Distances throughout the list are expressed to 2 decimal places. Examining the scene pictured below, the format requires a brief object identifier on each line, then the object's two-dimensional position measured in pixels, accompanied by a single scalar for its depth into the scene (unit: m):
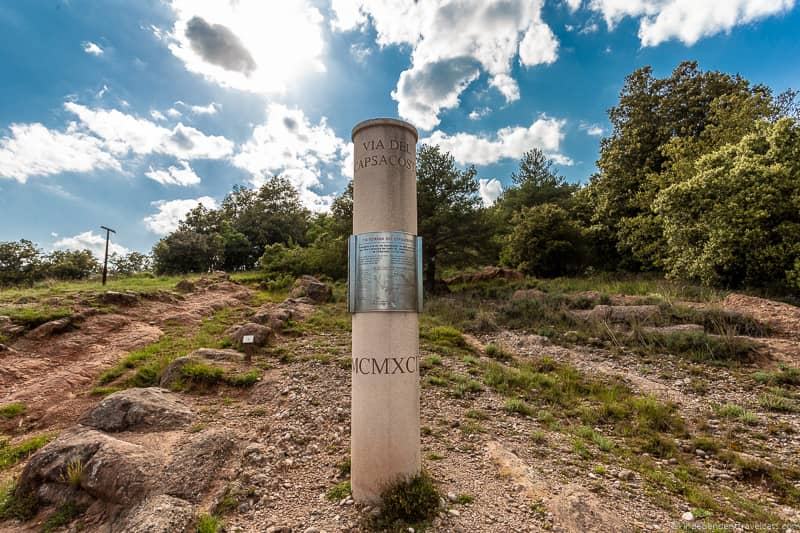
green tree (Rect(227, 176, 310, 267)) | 44.06
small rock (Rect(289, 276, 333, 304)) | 17.09
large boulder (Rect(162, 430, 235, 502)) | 3.85
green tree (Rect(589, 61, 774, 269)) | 19.31
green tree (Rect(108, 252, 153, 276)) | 46.83
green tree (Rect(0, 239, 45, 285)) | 34.16
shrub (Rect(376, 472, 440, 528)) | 3.43
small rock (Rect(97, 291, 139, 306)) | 12.36
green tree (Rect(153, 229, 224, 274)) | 34.56
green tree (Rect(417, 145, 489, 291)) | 19.84
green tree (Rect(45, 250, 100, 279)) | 36.02
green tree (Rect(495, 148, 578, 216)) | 29.05
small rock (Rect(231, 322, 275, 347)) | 9.16
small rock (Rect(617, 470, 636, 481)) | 4.21
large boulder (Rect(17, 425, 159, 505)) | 3.76
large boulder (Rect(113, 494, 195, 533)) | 3.21
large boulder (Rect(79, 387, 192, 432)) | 5.00
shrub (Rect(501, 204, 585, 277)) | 21.11
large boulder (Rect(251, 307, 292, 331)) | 10.84
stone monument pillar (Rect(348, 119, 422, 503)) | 3.77
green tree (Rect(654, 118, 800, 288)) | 12.30
